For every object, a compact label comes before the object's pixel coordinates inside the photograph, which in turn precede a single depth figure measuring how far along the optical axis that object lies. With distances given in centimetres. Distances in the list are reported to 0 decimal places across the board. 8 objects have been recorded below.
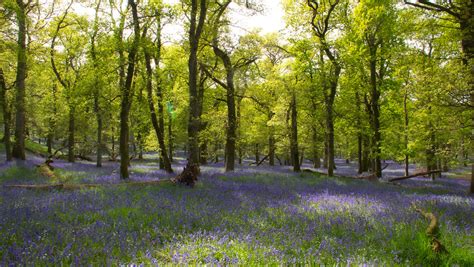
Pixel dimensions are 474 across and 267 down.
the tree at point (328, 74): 1596
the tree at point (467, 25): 836
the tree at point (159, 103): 1639
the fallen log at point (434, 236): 427
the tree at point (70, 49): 2603
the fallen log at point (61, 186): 919
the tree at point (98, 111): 1747
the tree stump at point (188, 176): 1099
